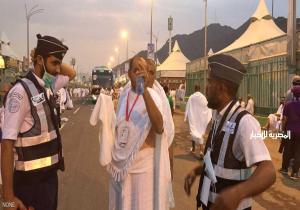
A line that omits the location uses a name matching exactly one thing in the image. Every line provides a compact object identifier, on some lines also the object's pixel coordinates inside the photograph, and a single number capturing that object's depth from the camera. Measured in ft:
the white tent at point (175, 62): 112.44
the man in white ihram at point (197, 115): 25.61
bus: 90.83
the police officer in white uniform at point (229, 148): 5.05
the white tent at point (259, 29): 56.67
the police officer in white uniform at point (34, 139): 6.43
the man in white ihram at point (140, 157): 8.23
